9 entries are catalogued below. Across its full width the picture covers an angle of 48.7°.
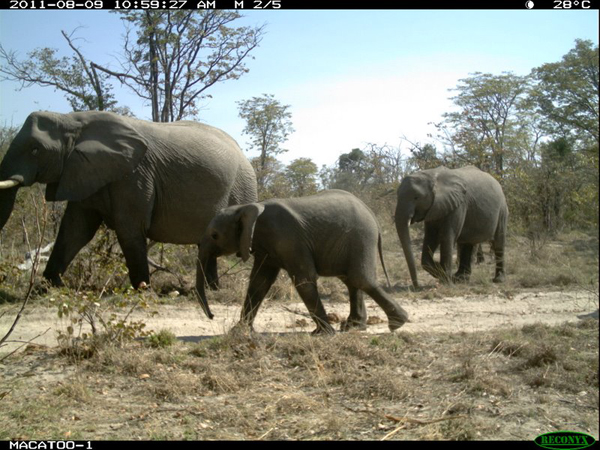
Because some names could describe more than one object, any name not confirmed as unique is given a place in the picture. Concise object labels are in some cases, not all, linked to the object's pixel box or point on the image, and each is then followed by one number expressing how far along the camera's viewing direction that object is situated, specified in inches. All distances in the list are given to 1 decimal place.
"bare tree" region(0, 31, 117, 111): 683.4
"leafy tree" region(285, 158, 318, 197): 1289.4
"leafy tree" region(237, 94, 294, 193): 1127.0
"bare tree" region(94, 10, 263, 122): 680.4
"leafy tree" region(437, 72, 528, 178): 1050.7
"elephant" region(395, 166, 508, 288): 477.4
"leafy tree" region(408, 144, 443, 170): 824.3
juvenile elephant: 297.9
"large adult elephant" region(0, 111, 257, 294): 361.7
